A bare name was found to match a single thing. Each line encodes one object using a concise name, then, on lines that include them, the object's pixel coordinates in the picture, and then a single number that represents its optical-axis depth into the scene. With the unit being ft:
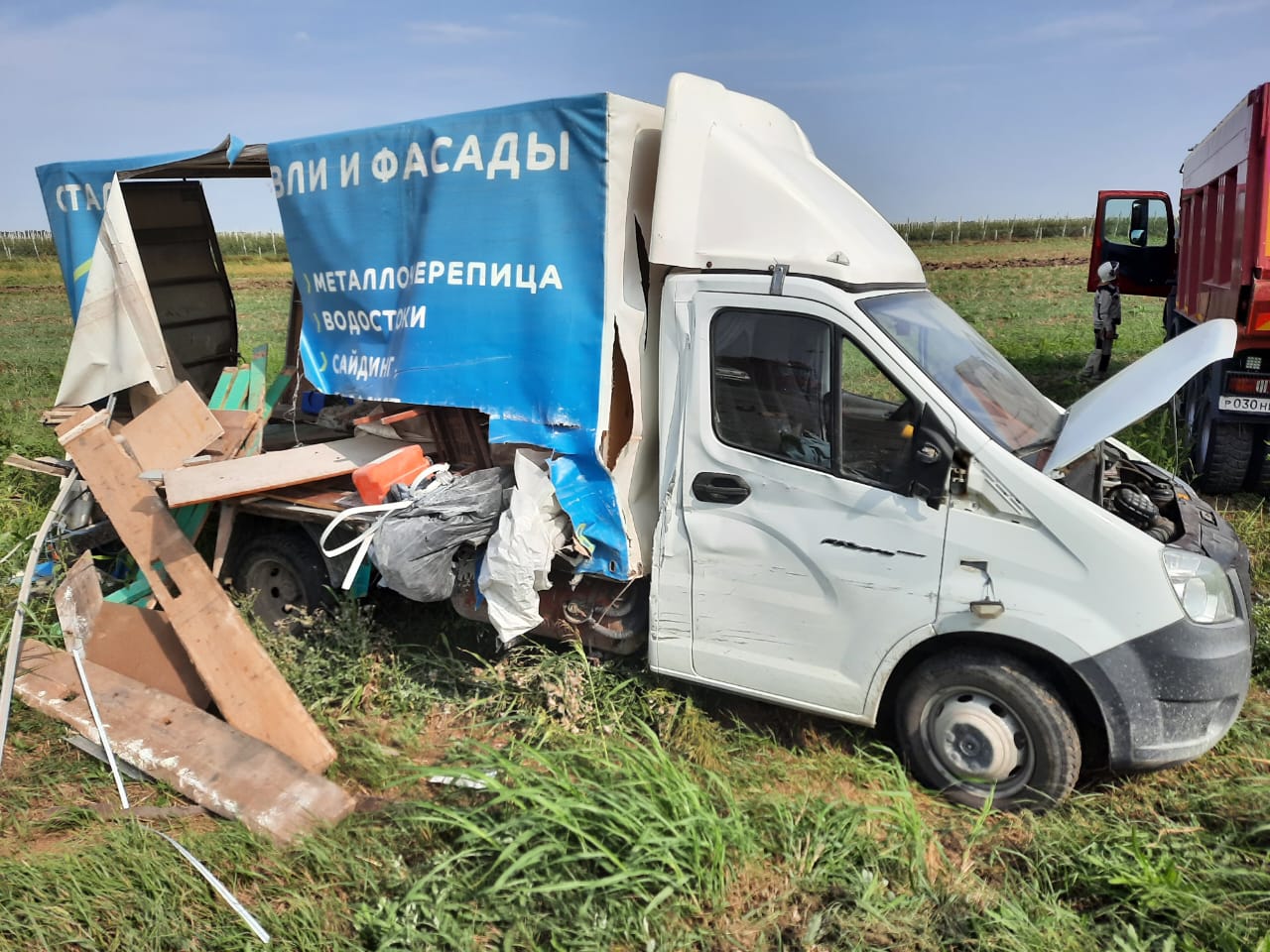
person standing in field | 40.04
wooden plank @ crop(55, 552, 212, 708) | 15.56
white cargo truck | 10.67
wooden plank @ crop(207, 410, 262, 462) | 17.34
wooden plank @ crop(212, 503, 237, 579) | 16.34
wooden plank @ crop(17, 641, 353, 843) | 11.98
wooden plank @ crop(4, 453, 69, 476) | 19.34
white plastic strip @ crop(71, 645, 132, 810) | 12.69
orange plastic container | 14.19
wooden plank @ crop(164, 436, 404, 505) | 15.11
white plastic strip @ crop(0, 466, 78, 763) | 14.37
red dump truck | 20.22
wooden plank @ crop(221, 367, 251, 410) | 19.21
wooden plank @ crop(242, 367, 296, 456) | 17.57
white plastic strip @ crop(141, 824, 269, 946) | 9.68
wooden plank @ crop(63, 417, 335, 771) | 13.93
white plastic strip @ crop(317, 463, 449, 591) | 13.61
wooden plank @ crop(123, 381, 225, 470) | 16.89
